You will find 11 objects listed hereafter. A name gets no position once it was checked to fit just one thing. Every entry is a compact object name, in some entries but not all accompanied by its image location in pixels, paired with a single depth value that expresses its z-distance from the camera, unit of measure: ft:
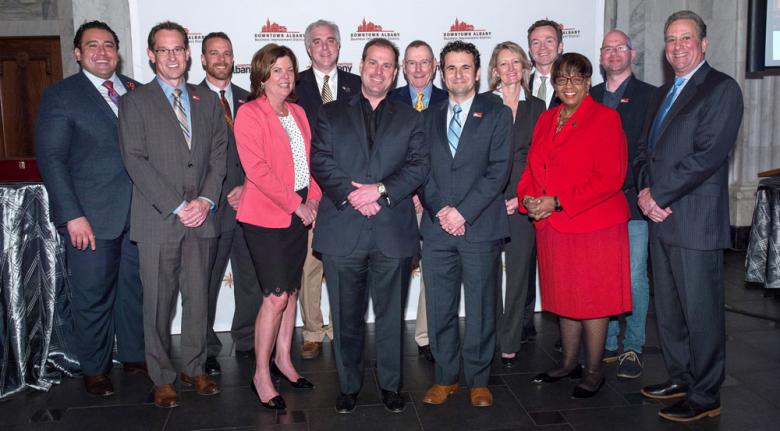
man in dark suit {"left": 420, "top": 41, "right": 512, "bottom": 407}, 10.12
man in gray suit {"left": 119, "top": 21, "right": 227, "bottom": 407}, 10.57
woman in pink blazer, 10.12
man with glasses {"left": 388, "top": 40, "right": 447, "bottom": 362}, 12.10
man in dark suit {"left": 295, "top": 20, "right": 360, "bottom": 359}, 13.30
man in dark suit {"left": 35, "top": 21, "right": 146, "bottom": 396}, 11.17
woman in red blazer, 10.35
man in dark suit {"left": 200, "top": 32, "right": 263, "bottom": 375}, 12.43
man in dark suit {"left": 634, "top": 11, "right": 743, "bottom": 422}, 9.63
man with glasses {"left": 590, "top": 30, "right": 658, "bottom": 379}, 11.99
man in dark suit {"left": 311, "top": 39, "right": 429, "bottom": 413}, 9.84
